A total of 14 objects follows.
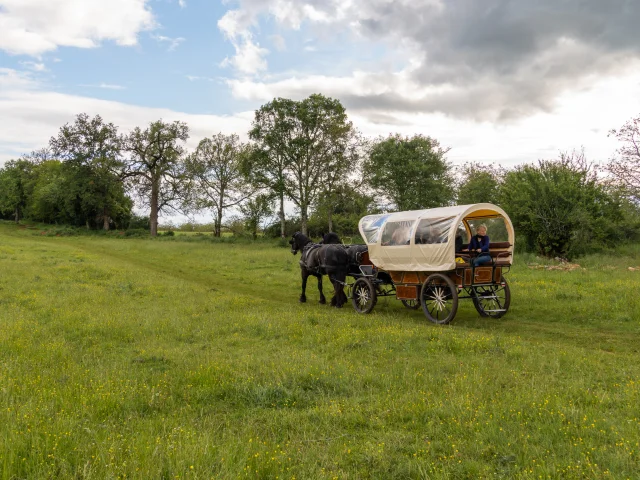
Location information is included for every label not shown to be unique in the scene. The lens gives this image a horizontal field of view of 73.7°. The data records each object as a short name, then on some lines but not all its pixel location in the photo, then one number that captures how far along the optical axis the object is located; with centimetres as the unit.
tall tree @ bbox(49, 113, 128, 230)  4731
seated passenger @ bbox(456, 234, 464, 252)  1110
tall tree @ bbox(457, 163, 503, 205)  4109
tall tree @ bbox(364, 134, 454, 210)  3642
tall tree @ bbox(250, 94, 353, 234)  3684
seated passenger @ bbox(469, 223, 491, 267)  1031
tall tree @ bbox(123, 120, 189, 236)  4691
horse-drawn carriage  1018
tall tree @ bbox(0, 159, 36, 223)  6244
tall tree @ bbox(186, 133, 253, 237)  4719
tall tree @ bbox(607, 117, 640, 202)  2941
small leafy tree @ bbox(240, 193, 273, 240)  4556
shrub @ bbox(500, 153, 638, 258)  2352
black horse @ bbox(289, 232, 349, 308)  1312
